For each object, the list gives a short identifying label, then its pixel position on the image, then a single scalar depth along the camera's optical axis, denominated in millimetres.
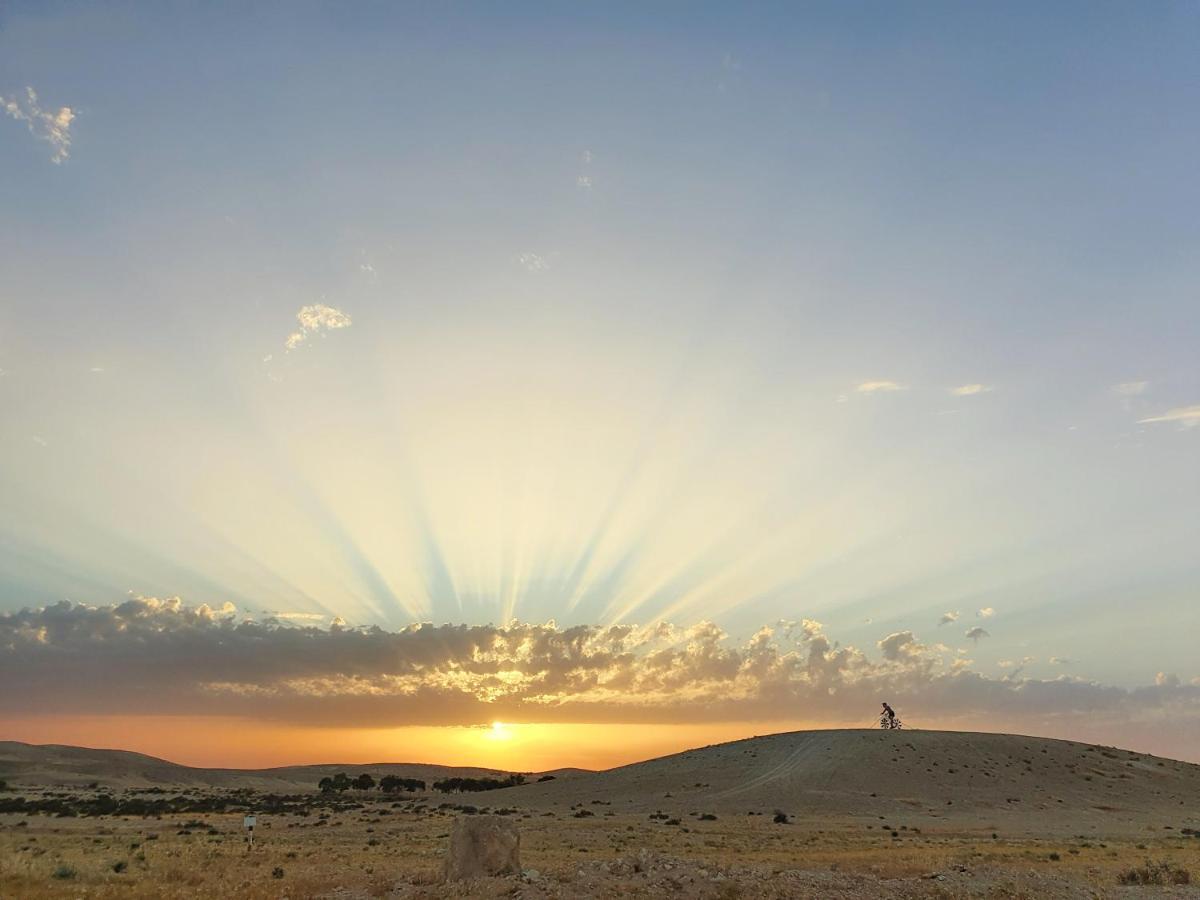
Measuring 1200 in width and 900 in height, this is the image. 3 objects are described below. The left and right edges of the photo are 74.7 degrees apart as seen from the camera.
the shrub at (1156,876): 27531
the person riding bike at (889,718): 128950
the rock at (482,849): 24500
